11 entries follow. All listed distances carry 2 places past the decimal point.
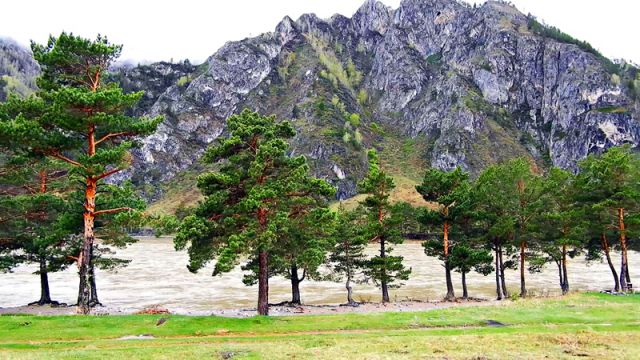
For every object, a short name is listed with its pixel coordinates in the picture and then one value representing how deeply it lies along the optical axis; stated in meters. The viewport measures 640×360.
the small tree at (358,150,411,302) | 45.41
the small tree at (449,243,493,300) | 45.09
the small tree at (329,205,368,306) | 45.69
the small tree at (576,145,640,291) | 42.72
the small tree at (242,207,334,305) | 30.45
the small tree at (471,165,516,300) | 45.28
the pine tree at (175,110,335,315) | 28.05
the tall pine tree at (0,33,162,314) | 26.48
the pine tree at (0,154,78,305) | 36.75
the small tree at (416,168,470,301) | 46.69
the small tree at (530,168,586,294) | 44.50
